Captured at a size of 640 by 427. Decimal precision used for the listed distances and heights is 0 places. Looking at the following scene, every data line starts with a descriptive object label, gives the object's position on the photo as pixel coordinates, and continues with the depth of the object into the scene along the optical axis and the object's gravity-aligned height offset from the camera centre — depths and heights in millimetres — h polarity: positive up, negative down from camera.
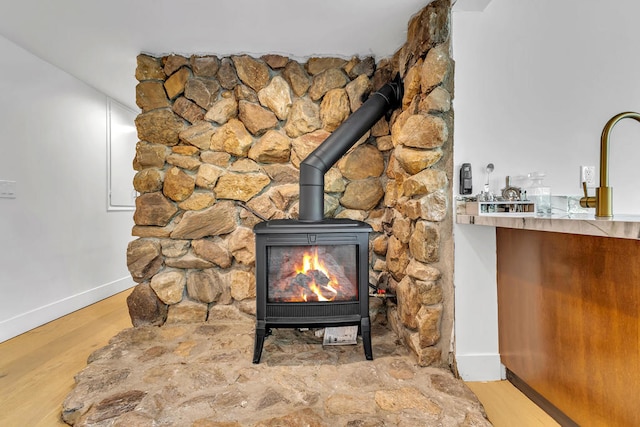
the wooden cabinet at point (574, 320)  1037 -441
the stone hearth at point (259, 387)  1299 -841
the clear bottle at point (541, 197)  1440 +64
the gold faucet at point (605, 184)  1009 +90
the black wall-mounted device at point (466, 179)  1624 +168
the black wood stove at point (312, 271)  1755 -345
